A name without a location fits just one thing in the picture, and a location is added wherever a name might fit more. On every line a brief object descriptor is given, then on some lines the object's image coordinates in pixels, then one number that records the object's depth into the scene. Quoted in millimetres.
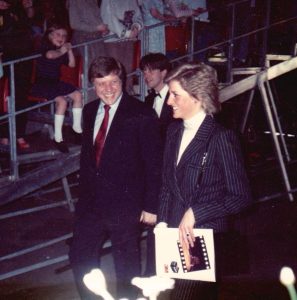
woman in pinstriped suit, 3424
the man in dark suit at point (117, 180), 4332
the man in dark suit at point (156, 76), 5957
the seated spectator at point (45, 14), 8148
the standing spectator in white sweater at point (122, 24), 7551
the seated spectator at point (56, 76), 6547
